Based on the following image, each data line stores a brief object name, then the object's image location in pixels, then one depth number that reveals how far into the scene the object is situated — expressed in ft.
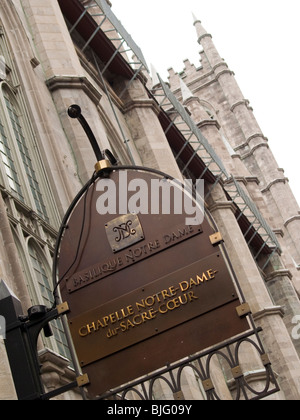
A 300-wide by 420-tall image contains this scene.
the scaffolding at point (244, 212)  92.73
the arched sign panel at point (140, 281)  19.03
